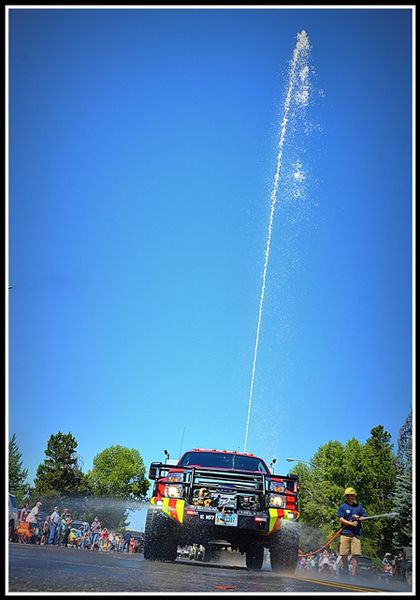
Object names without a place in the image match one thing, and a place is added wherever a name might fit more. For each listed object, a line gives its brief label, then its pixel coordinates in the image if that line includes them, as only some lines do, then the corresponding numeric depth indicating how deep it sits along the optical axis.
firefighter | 10.94
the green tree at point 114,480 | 82.81
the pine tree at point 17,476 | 97.88
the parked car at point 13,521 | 18.78
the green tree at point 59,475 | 82.75
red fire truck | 9.76
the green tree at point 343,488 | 52.41
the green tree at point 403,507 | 36.38
